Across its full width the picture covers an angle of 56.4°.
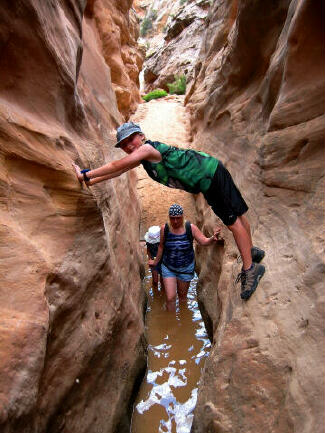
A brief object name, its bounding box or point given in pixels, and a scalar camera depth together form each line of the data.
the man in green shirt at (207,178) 3.05
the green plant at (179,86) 17.70
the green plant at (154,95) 17.23
